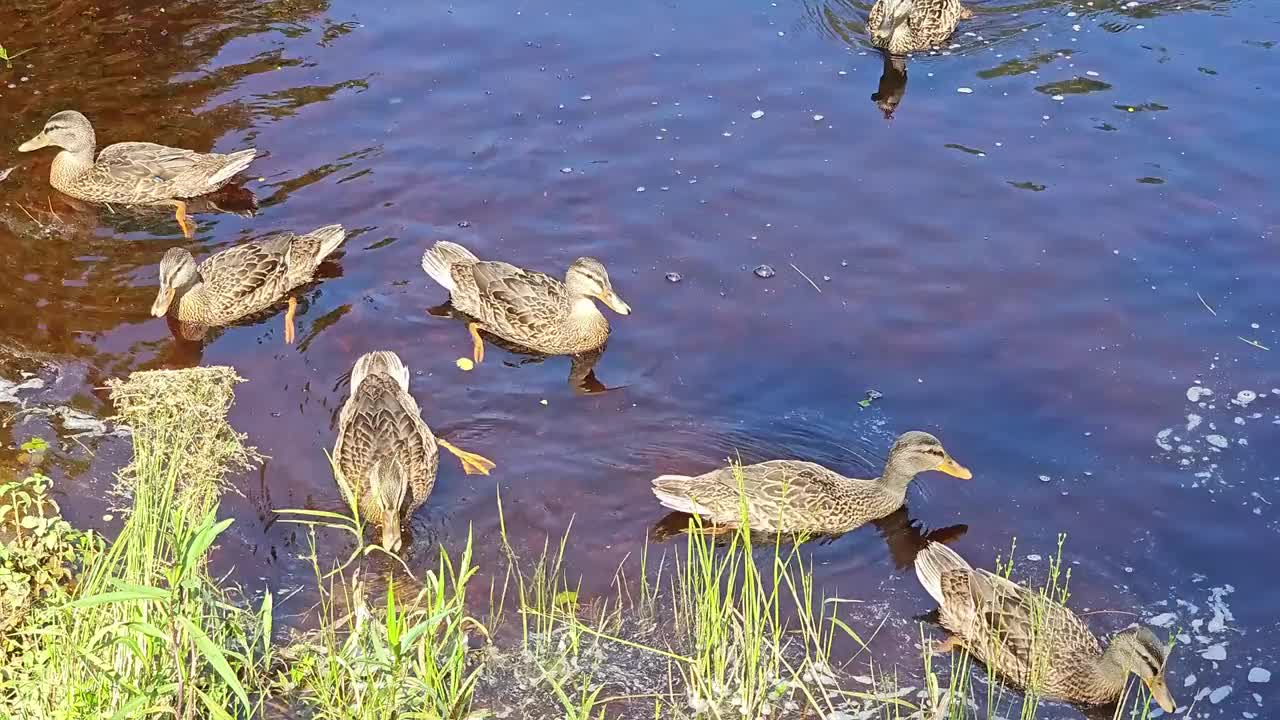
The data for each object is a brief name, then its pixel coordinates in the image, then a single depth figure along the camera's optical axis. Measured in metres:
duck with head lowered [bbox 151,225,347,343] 8.95
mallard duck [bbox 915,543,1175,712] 6.25
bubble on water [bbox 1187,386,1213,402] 8.36
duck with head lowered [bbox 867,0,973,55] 12.19
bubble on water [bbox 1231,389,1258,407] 8.29
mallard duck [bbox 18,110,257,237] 10.19
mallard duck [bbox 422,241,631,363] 8.81
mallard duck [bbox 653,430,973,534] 7.32
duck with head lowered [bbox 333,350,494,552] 7.05
